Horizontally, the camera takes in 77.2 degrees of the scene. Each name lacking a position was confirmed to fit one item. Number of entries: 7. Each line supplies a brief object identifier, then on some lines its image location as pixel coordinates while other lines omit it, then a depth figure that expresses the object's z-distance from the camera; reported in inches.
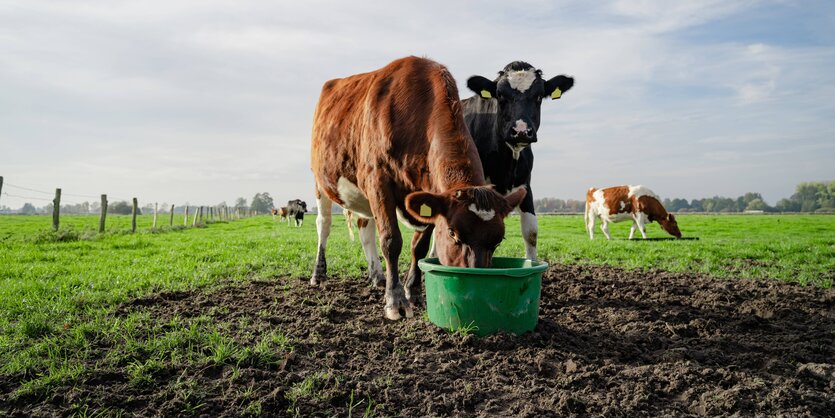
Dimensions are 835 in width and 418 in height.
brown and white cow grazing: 864.3
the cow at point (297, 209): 1501.8
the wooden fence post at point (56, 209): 646.7
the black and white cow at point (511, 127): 254.1
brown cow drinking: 163.0
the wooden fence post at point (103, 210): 741.1
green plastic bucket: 155.6
